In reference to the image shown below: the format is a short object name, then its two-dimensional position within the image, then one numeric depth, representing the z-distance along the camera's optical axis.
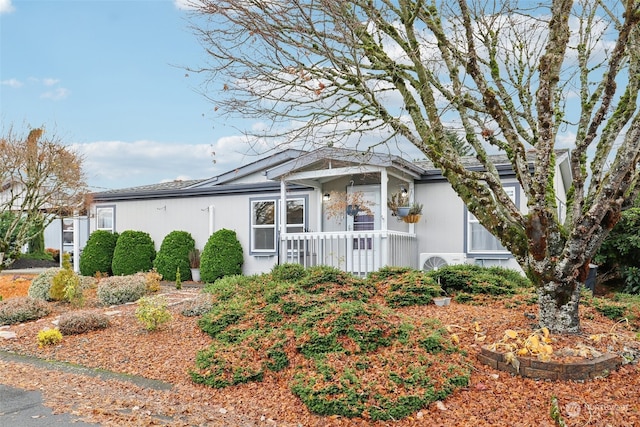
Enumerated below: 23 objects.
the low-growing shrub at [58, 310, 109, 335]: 7.43
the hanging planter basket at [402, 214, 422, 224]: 11.34
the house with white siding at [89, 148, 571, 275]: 10.88
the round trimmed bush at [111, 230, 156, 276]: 14.29
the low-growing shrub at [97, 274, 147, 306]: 9.94
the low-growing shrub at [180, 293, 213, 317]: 7.90
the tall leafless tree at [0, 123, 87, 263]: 12.44
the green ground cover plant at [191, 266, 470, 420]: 4.25
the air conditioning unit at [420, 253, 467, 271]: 11.12
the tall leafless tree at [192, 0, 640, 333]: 5.11
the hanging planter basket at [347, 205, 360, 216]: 11.91
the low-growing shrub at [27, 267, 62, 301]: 10.44
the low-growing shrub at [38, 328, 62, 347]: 7.05
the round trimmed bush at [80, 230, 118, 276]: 14.72
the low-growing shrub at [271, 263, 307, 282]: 8.69
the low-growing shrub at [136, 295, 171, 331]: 7.08
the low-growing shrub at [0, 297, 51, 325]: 8.66
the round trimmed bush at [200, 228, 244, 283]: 13.15
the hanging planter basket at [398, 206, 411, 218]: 11.27
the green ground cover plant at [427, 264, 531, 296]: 8.05
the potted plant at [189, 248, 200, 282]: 13.84
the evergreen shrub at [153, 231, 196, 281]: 13.93
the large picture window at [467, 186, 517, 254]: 10.92
